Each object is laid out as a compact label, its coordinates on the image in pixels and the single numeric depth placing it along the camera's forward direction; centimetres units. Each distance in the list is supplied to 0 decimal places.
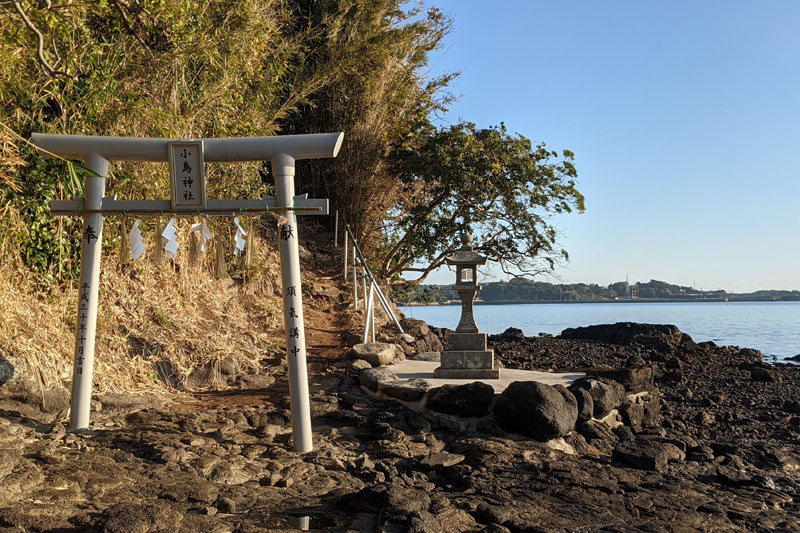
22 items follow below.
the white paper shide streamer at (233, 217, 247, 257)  572
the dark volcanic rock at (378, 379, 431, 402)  693
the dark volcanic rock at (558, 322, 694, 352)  1689
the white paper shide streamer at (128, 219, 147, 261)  570
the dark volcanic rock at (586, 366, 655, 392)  783
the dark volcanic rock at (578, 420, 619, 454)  646
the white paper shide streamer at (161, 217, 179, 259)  561
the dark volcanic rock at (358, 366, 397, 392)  743
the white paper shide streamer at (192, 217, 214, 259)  570
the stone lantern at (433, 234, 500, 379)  786
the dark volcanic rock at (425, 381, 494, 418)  646
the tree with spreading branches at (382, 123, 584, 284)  1216
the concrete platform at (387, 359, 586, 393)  749
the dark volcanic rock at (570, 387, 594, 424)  661
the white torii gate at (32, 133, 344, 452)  546
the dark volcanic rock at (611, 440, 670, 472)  576
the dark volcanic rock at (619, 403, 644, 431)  729
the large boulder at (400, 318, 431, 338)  1100
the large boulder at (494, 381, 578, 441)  606
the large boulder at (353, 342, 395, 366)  845
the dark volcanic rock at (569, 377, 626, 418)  686
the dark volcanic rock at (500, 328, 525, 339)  1718
